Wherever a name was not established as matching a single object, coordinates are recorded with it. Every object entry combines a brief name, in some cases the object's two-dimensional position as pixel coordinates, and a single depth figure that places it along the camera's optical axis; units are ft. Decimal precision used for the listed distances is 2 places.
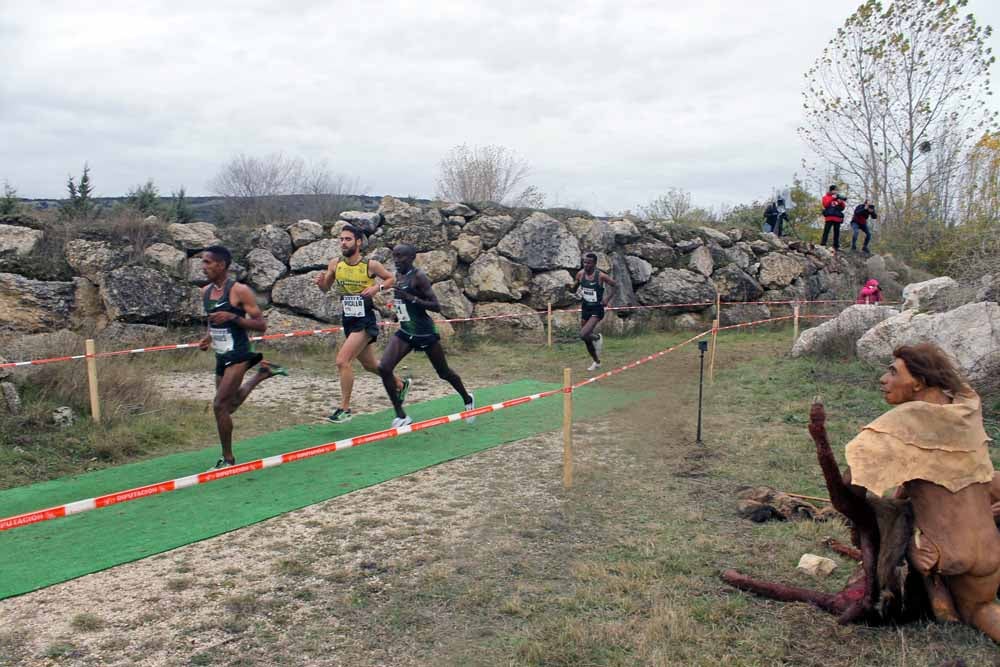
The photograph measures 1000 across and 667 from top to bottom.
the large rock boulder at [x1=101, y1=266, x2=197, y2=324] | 40.16
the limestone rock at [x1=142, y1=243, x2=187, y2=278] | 42.27
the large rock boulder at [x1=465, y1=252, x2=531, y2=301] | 49.65
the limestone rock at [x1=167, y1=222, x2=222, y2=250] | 44.01
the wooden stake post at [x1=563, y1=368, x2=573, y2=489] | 19.36
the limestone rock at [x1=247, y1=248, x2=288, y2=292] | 45.29
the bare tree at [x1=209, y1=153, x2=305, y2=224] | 52.80
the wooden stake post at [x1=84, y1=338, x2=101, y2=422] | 25.07
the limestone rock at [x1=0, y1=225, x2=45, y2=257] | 39.11
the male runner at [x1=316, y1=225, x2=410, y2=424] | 25.48
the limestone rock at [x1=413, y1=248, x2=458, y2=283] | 48.83
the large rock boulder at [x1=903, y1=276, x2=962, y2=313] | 36.19
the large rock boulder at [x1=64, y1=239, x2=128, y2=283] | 40.63
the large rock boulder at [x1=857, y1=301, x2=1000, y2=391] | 27.20
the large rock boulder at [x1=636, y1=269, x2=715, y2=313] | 55.11
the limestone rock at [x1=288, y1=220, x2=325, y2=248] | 47.44
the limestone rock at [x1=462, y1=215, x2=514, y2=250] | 51.80
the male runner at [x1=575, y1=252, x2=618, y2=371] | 38.55
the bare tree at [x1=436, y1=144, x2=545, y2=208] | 77.95
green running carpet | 15.11
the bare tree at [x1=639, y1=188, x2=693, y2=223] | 81.46
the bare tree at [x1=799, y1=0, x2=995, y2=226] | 75.92
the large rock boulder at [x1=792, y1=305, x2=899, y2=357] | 38.42
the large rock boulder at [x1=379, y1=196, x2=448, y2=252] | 49.55
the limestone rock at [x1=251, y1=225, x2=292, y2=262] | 46.68
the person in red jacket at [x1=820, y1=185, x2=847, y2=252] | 64.18
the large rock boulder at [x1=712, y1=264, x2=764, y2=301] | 57.62
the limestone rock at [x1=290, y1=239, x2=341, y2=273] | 46.34
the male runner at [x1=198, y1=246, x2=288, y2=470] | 20.28
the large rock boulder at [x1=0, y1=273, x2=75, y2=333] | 37.60
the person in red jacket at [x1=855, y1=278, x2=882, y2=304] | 49.52
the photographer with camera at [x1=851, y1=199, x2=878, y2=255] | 66.08
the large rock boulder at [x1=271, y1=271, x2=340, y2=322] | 45.19
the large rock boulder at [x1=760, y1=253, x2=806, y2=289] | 60.80
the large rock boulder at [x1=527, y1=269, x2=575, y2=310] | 50.70
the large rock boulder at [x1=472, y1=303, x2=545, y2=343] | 48.70
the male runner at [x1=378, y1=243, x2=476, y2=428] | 24.98
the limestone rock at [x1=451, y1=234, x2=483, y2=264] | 50.47
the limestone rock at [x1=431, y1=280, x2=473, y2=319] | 48.11
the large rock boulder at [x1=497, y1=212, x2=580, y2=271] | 51.47
